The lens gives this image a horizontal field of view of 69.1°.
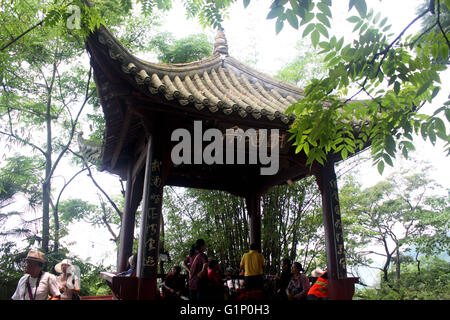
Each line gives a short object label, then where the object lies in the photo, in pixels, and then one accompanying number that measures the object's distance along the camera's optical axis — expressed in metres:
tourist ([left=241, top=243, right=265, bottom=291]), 5.03
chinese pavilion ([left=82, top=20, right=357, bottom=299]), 3.55
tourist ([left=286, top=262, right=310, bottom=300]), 4.76
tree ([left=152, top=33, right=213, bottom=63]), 10.03
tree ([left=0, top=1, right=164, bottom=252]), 8.33
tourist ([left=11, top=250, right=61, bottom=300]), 3.28
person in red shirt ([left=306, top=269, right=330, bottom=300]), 4.46
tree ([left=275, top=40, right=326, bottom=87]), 9.90
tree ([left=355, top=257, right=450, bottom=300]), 4.11
